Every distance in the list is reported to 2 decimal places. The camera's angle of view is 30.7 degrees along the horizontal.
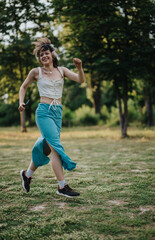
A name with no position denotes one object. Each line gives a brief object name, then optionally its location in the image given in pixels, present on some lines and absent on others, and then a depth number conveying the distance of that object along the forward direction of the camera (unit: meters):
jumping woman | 4.07
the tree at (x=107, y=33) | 11.27
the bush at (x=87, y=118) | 27.14
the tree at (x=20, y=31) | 16.44
